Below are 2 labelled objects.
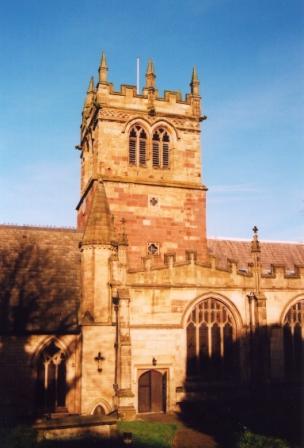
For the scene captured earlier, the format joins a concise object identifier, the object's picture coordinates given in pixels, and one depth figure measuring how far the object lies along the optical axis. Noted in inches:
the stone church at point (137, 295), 826.8
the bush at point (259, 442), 470.0
